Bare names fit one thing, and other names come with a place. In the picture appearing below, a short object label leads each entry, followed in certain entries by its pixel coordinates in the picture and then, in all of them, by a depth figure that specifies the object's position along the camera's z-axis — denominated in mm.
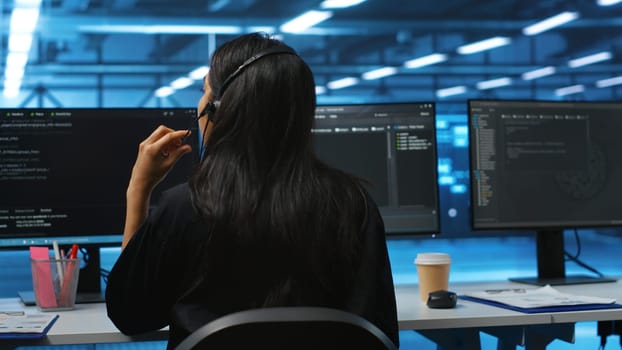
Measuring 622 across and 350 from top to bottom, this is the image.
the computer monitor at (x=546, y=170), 2320
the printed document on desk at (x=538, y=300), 1819
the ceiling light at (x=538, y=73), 3275
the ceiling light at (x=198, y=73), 2975
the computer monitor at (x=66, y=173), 2068
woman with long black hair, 1180
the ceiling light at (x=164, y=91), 2914
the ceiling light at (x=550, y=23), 3330
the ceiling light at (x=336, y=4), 3156
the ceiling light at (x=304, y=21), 3094
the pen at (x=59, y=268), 1897
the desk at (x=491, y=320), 1719
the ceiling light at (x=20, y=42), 2795
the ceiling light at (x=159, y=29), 2896
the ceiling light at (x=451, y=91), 3133
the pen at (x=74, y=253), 1936
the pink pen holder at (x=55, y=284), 1887
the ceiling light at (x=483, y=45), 3240
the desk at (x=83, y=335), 1544
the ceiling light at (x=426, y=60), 3174
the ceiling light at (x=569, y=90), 3309
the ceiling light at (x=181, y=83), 2947
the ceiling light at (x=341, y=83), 3086
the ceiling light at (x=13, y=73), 2762
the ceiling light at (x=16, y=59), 2775
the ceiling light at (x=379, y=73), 3133
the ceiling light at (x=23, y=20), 2807
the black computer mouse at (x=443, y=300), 1864
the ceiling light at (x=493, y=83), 3217
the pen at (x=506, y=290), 2109
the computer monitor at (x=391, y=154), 2260
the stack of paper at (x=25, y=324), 1529
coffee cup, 1996
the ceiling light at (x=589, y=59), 3359
